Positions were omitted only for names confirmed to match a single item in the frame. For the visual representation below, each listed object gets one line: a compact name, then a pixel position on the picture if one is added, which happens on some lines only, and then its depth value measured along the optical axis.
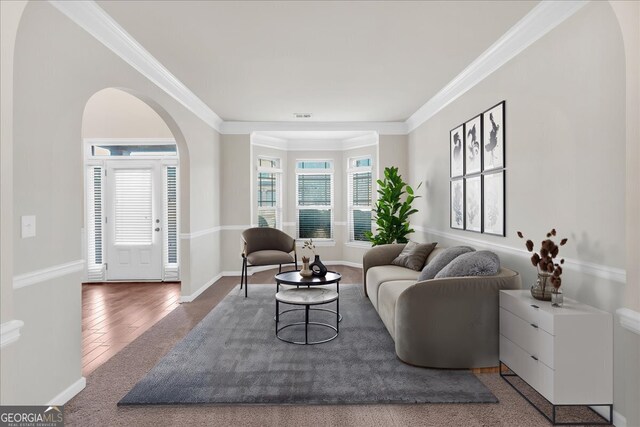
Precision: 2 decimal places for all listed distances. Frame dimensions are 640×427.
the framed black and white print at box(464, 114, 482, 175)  3.95
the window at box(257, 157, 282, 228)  7.46
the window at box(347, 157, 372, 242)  7.54
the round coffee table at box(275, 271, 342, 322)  3.77
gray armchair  5.34
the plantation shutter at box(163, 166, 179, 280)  6.25
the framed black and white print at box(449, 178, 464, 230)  4.41
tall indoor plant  5.82
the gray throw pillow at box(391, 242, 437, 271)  4.44
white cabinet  2.18
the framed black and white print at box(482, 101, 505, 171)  3.52
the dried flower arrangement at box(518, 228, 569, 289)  2.40
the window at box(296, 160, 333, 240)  8.11
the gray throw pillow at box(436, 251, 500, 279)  2.92
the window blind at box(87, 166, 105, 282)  6.23
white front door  6.22
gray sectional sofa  2.84
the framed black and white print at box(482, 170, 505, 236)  3.54
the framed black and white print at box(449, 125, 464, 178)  4.39
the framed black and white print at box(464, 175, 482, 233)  3.97
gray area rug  2.49
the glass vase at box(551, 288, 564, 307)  2.37
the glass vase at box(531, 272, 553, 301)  2.49
